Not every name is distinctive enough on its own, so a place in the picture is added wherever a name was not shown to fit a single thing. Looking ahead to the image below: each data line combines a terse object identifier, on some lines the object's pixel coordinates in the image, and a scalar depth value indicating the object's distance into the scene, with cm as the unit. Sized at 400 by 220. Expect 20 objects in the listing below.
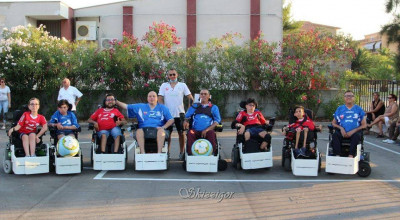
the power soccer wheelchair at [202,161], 777
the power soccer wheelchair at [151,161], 777
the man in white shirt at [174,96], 929
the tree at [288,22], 3941
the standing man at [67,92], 1175
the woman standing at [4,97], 1535
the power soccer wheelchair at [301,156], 764
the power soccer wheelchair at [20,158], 750
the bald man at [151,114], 844
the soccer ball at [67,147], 769
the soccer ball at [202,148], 789
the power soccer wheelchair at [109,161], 787
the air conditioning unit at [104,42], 2402
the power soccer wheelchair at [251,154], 793
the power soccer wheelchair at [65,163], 761
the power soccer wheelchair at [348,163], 757
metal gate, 1700
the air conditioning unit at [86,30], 2533
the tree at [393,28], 1220
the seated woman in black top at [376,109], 1406
